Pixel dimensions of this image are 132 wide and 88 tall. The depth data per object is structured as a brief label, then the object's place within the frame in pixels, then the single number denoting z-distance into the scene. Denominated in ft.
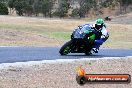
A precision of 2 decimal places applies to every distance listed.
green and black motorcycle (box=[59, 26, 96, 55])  64.85
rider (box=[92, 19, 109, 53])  65.36
